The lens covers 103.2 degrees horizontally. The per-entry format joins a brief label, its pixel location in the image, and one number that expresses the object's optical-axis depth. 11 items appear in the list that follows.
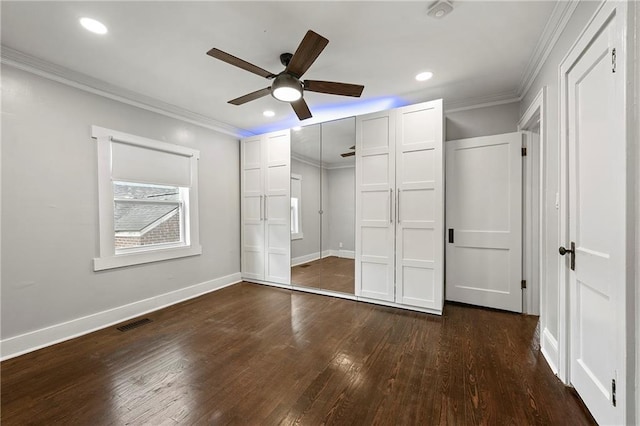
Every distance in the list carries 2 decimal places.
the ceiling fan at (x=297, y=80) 1.85
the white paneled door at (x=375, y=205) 3.36
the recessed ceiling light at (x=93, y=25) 1.97
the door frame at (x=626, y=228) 1.18
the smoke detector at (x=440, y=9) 1.78
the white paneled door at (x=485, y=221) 3.12
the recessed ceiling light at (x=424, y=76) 2.78
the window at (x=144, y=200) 2.96
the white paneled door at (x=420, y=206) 3.08
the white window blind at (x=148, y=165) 3.07
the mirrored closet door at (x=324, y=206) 3.72
